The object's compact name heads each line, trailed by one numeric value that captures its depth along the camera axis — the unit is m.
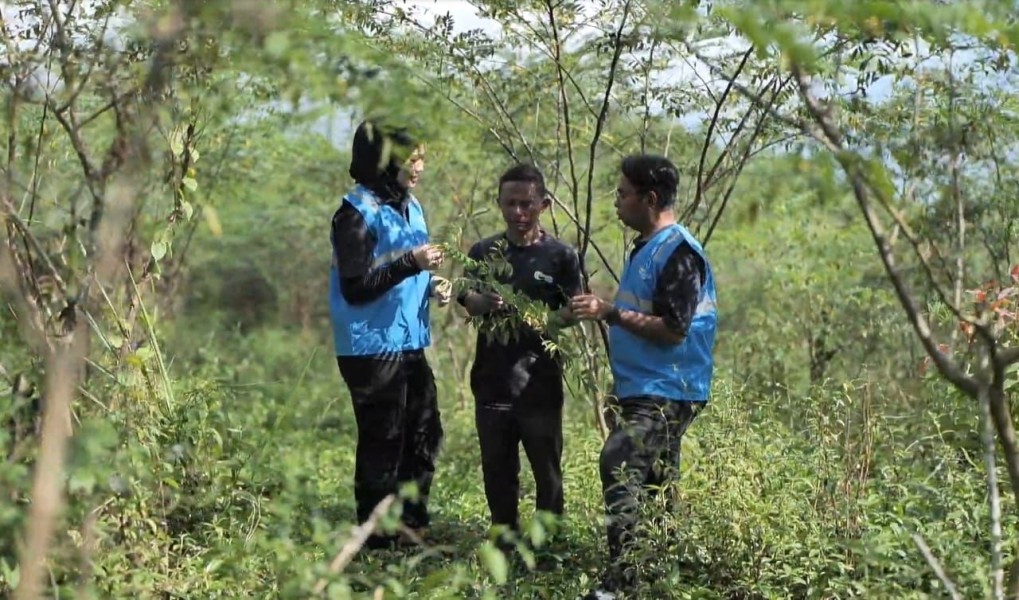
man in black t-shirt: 5.27
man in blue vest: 4.79
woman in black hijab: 5.33
